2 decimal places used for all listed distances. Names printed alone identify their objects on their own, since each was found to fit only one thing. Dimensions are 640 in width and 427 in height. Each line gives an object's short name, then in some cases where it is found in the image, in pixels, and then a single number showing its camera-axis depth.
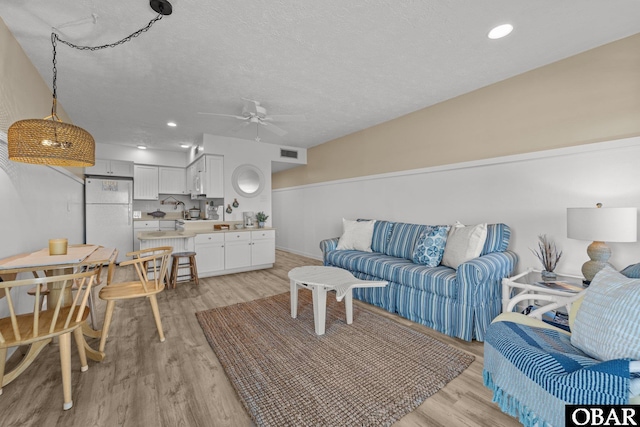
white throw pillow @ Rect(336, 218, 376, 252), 3.77
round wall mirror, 5.06
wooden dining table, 1.64
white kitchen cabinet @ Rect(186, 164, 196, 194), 5.55
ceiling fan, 3.30
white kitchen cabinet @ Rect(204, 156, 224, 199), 4.74
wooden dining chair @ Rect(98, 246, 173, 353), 2.06
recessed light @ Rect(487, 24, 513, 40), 1.97
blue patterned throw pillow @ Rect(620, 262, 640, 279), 1.28
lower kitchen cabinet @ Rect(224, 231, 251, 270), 4.53
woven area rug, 1.49
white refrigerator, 5.20
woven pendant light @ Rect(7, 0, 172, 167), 1.66
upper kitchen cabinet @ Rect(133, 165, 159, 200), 5.77
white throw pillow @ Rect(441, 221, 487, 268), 2.56
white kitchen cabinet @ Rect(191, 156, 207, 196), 4.78
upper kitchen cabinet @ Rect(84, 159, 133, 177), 5.34
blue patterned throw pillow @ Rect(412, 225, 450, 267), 2.81
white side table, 1.72
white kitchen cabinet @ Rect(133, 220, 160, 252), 5.68
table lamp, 1.79
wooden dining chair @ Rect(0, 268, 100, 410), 1.38
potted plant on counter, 5.18
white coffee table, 2.34
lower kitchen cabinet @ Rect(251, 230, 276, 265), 4.79
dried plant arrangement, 2.35
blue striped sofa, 2.27
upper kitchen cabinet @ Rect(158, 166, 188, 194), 6.07
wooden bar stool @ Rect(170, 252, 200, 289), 3.81
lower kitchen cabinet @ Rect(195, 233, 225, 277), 4.28
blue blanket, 0.92
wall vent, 5.67
